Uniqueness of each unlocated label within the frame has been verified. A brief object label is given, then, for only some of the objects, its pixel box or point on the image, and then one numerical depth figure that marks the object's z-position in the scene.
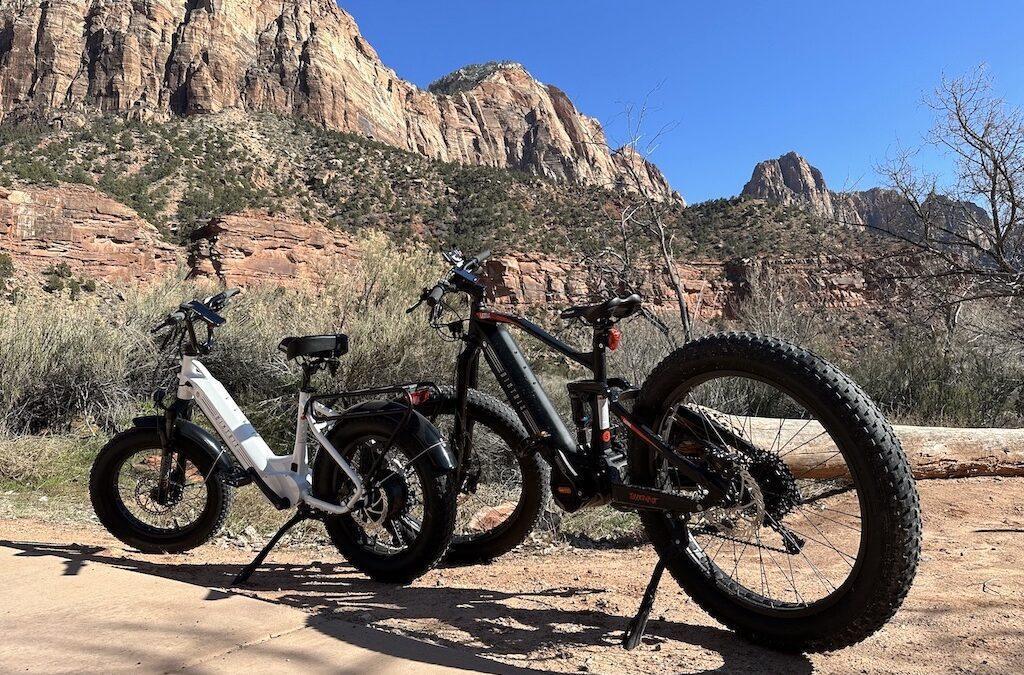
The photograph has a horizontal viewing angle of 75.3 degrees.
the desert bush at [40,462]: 5.64
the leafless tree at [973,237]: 10.98
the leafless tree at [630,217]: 10.55
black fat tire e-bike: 2.08
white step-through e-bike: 3.06
